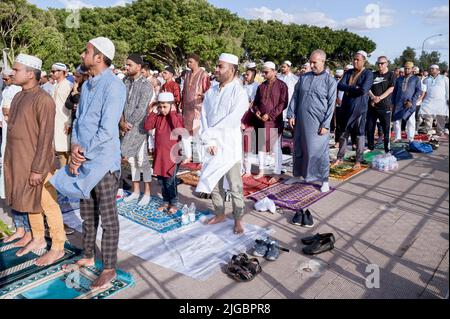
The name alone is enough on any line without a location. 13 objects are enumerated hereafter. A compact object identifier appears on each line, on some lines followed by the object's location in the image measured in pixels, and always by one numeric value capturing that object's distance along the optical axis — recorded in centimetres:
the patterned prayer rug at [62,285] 294
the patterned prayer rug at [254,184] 564
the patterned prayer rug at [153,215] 431
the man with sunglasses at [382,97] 715
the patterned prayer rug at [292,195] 502
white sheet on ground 343
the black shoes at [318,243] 361
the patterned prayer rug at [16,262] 322
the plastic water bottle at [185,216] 433
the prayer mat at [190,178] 594
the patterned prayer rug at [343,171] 630
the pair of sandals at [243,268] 313
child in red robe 454
